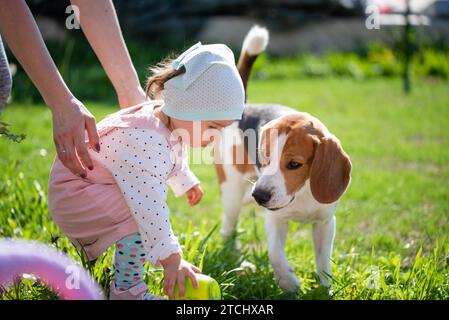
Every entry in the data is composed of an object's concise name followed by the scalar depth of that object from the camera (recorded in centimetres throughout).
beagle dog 305
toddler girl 252
